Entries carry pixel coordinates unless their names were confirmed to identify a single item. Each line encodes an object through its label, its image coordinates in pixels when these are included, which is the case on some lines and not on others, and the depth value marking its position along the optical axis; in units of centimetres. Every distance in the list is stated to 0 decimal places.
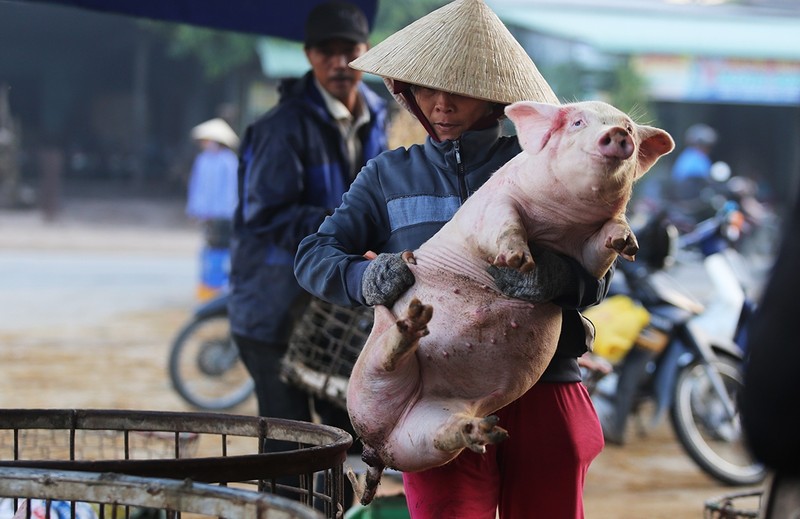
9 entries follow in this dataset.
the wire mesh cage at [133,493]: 347
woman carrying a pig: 509
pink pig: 457
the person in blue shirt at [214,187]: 2159
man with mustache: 783
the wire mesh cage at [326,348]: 740
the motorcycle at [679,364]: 1241
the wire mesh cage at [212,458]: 382
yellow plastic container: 1298
